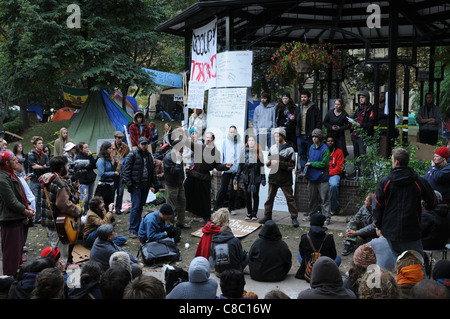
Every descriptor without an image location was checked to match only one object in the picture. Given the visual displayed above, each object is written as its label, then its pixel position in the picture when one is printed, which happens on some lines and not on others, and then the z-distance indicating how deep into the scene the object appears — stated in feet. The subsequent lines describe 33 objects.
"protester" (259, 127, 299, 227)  32.65
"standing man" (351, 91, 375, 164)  36.81
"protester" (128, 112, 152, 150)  42.15
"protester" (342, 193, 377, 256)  26.63
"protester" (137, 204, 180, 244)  27.99
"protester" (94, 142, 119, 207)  35.24
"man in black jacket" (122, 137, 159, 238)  31.89
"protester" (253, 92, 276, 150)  38.50
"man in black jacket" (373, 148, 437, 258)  20.71
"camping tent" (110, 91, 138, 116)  106.22
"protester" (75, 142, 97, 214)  35.32
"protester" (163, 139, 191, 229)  33.27
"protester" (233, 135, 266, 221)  33.96
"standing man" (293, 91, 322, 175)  36.68
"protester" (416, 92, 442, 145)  44.83
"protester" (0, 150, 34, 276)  23.16
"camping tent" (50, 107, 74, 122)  105.91
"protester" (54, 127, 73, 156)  39.93
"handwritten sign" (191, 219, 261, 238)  32.12
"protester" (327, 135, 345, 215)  34.19
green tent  71.15
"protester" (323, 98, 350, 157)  36.52
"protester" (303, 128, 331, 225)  32.58
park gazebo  34.65
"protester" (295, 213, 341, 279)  23.63
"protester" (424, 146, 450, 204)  26.07
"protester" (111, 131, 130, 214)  37.86
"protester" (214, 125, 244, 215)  35.19
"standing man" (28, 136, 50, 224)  34.58
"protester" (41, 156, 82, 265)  24.56
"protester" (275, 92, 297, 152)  38.29
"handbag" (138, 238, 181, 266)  27.37
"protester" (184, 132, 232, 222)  34.42
